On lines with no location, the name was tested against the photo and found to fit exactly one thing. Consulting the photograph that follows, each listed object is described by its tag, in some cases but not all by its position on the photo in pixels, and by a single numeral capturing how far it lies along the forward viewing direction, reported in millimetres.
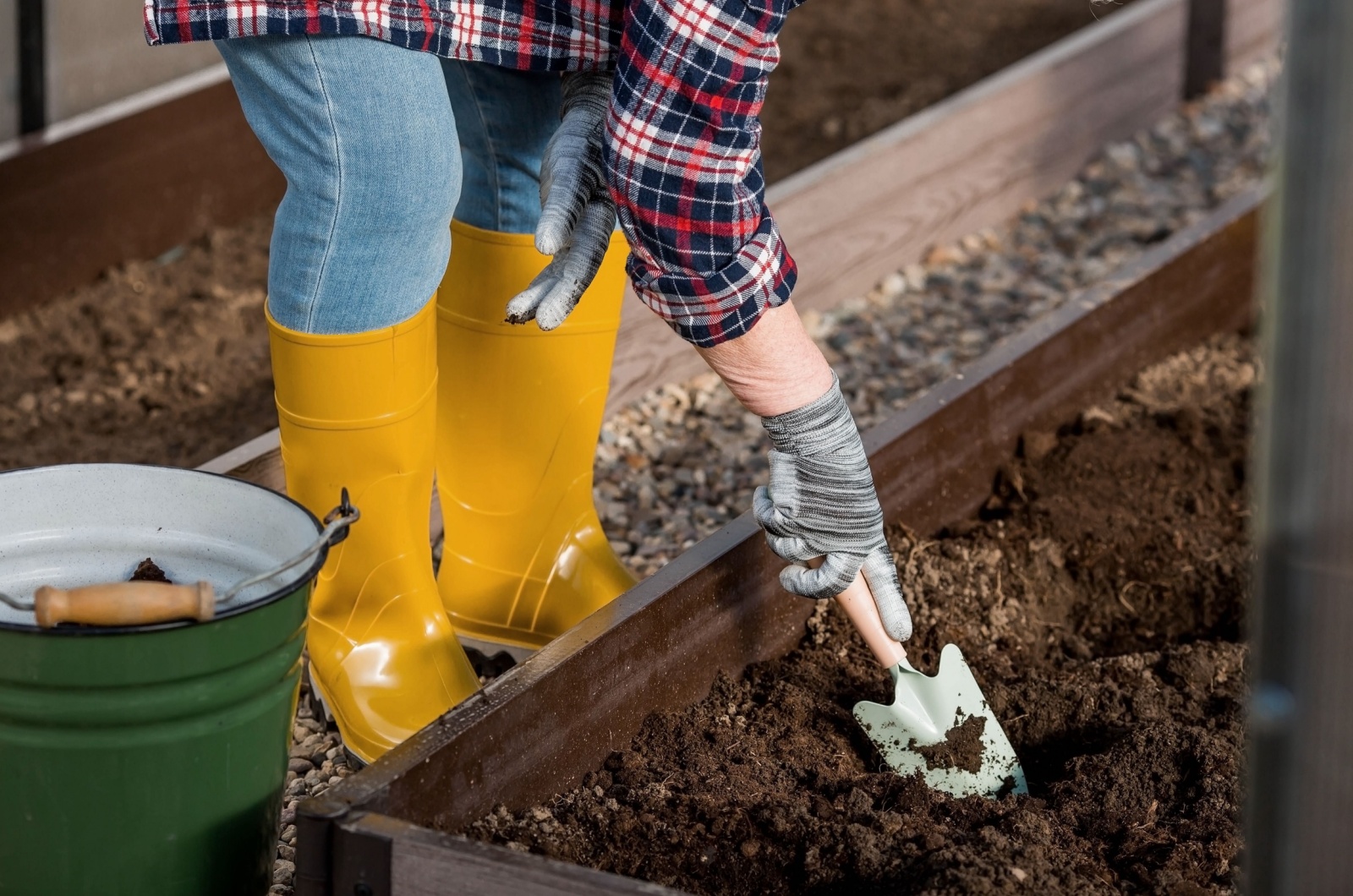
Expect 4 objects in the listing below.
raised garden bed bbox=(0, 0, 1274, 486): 3873
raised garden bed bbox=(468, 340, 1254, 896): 2860
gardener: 2793
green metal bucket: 2706
